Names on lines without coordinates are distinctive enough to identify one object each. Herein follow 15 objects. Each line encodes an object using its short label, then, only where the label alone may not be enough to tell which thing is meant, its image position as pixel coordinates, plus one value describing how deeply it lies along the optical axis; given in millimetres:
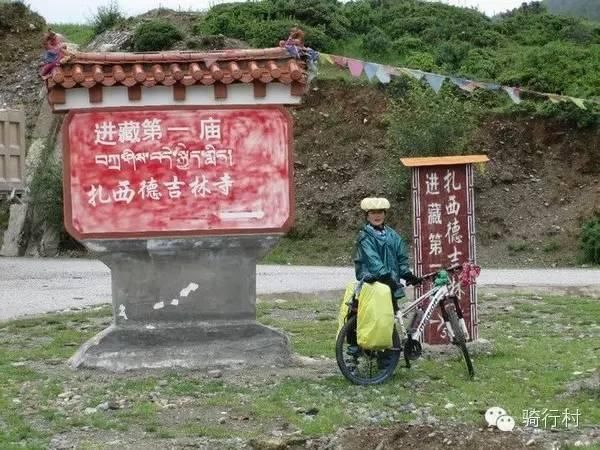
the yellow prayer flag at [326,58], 13367
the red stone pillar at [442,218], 10273
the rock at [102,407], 7984
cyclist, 8820
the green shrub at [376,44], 33031
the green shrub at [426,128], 23859
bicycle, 8742
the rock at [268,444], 6711
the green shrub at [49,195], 24734
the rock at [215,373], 9234
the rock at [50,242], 24938
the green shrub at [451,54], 31769
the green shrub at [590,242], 22359
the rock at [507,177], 26625
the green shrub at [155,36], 32375
